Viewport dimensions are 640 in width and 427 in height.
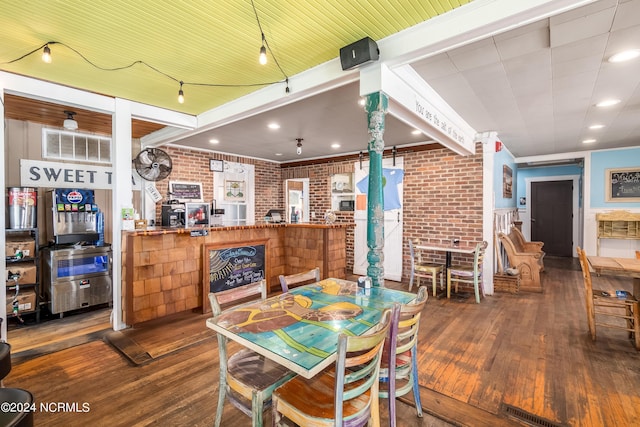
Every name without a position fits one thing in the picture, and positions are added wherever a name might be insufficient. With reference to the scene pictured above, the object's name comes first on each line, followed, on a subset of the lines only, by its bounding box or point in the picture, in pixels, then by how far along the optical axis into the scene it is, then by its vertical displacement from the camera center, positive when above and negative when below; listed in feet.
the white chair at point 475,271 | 13.73 -3.04
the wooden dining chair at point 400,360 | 5.06 -2.95
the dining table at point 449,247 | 13.99 -1.95
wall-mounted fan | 13.51 +2.17
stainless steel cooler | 11.86 -2.84
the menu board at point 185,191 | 17.19 +1.12
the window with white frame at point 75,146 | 13.83 +3.17
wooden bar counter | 10.39 -2.10
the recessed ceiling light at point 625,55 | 7.47 +3.99
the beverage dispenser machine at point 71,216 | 12.30 -0.28
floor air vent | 5.90 -4.33
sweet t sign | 13.08 +1.68
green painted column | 7.54 +0.36
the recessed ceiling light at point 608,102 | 10.87 +4.00
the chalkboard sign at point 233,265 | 12.07 -2.45
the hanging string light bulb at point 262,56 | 6.61 +3.49
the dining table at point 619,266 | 8.51 -1.78
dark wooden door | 25.50 -0.68
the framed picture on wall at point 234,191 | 19.97 +1.29
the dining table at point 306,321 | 4.13 -2.01
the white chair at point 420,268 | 14.62 -3.03
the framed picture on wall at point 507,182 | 18.44 +1.77
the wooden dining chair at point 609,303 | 8.98 -3.02
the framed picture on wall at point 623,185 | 18.75 +1.52
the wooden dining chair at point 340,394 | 3.89 -2.92
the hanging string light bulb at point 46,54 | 7.22 +3.85
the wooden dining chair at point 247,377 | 4.64 -2.93
